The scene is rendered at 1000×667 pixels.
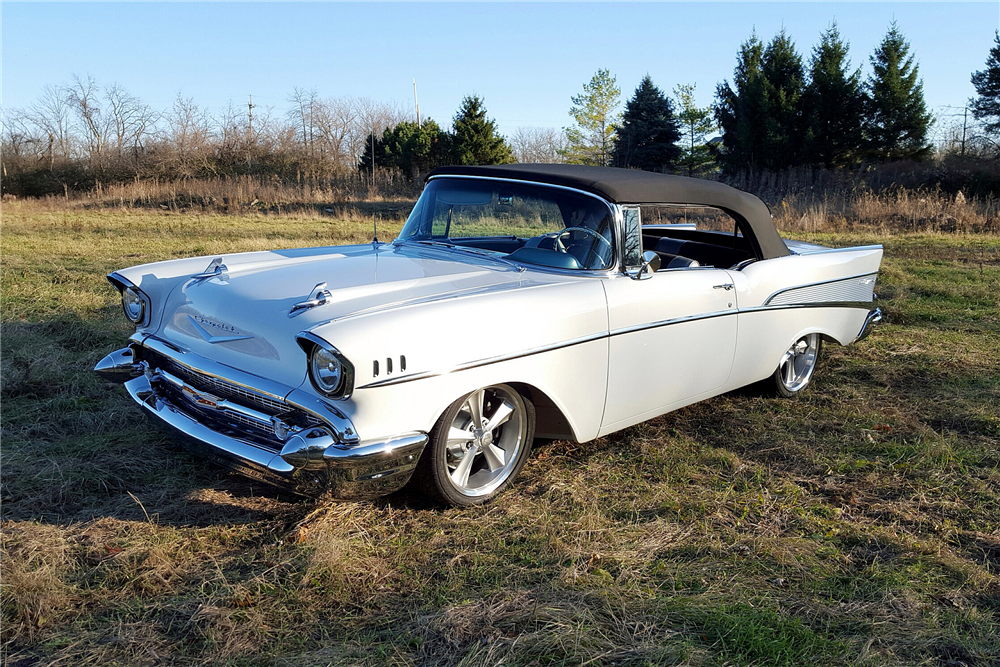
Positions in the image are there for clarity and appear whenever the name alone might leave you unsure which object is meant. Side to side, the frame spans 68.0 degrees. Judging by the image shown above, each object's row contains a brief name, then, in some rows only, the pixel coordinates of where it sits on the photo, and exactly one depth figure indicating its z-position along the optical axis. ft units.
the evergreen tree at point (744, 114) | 112.88
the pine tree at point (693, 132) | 129.90
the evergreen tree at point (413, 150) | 113.60
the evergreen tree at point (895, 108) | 102.47
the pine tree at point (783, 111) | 109.50
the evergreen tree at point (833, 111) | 106.01
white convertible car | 9.04
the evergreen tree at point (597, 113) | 134.62
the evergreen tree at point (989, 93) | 97.40
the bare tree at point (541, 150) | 145.18
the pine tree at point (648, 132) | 125.29
